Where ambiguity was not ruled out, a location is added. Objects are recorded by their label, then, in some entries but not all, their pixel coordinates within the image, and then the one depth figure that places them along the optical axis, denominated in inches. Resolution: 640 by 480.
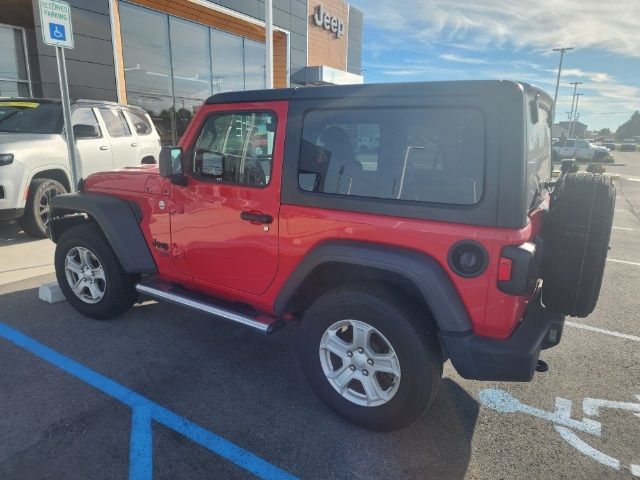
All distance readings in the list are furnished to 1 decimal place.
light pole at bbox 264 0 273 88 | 411.8
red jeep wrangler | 84.5
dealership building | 402.3
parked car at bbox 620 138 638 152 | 2306.1
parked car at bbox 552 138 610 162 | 1357.9
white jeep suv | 233.3
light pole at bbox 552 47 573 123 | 1784.0
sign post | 171.3
